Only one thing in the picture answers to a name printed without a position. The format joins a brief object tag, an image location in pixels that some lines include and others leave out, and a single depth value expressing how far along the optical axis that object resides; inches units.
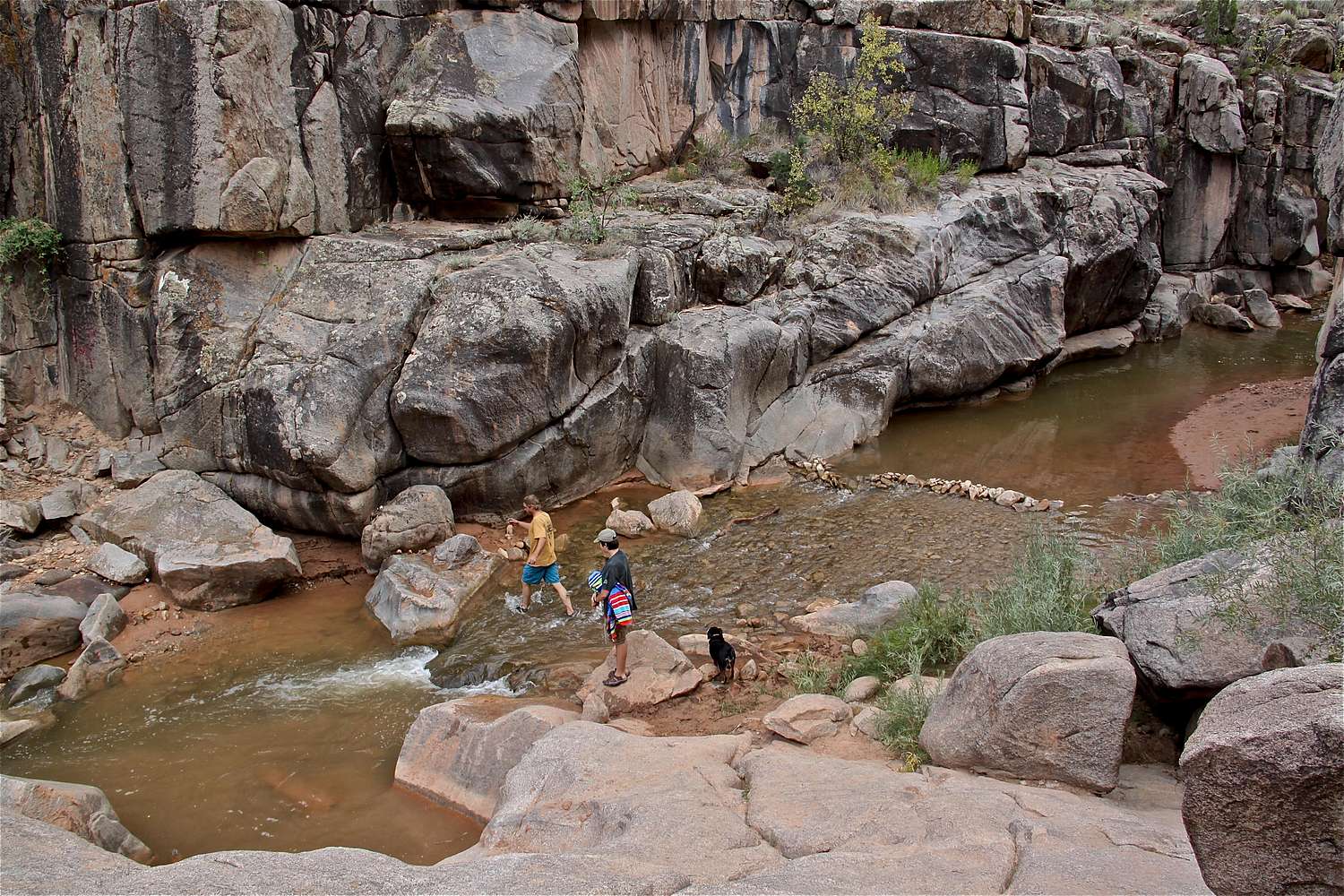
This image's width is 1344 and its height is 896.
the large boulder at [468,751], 245.1
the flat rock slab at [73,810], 216.5
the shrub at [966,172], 657.6
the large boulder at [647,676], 286.0
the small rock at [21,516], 386.9
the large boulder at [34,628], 328.5
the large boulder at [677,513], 435.8
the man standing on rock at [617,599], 295.0
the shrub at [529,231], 493.7
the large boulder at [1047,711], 189.0
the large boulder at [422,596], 347.9
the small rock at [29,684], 307.6
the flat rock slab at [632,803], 183.9
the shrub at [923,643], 273.1
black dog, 296.4
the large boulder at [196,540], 367.2
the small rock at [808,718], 241.8
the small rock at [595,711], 276.8
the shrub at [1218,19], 864.9
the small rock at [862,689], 265.1
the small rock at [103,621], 336.2
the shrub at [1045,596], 245.8
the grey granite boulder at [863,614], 328.2
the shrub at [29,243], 440.5
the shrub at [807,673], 279.1
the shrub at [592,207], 502.6
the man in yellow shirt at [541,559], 360.2
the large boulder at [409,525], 393.4
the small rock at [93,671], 311.6
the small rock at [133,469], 425.1
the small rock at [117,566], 370.0
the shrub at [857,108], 634.2
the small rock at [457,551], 388.5
